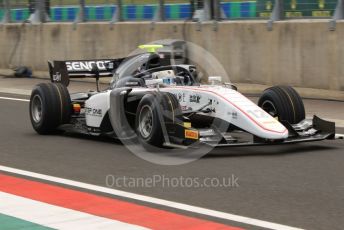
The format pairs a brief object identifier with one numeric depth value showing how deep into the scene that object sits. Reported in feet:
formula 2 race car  58.29
